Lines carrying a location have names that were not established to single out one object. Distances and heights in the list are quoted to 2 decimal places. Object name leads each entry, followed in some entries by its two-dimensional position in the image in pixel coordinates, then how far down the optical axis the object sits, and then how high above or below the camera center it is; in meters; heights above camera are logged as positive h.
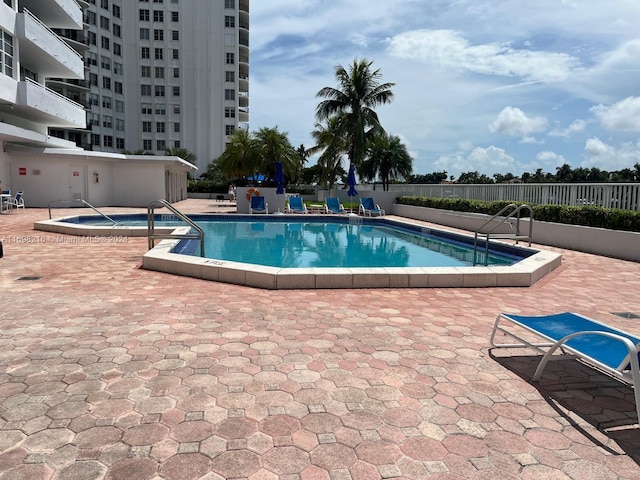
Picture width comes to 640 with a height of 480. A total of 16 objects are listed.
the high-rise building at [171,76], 58.91 +16.32
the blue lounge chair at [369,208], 22.41 -0.31
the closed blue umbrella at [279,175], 23.97 +1.36
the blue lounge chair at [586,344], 2.84 -1.02
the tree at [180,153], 49.62 +5.04
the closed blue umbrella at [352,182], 25.81 +1.13
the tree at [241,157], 31.50 +3.00
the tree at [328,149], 32.54 +4.02
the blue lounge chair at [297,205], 23.02 -0.24
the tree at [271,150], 31.45 +3.56
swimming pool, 6.69 -1.13
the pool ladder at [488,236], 9.89 -0.72
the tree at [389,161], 33.86 +3.15
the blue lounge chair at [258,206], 22.06 -0.31
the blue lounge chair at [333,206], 23.06 -0.25
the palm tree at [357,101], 28.59 +6.53
